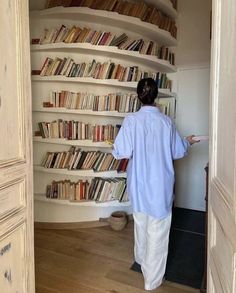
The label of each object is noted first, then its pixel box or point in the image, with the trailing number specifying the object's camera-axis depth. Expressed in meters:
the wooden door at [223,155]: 0.69
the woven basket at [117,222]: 2.93
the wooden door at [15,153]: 1.03
